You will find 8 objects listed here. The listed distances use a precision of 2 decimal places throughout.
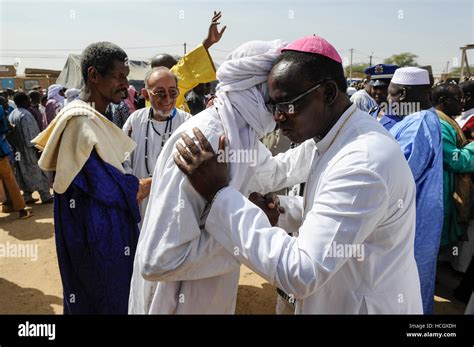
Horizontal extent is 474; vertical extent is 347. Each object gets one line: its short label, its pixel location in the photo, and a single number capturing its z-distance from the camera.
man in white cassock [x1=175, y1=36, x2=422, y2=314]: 1.39
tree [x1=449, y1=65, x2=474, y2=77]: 15.82
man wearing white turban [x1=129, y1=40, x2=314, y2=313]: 1.59
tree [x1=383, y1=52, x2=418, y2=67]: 38.28
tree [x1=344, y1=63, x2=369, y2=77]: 57.12
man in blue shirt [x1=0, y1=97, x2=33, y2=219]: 6.88
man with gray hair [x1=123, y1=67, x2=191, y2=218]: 3.69
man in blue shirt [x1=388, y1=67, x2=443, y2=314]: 3.41
